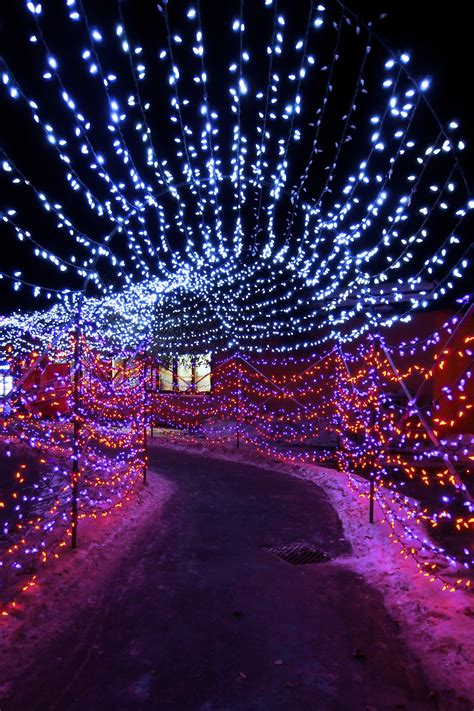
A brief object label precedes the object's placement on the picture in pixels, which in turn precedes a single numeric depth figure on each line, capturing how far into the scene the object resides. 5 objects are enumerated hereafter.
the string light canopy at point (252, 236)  5.11
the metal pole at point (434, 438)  5.89
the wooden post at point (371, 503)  7.52
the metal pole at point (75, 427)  6.28
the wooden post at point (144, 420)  10.16
